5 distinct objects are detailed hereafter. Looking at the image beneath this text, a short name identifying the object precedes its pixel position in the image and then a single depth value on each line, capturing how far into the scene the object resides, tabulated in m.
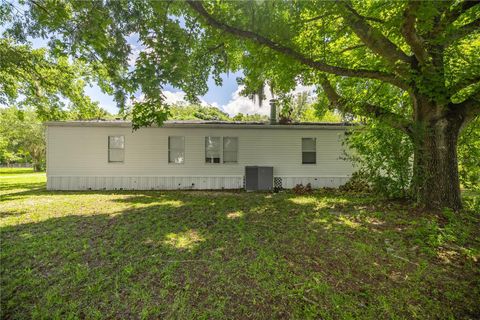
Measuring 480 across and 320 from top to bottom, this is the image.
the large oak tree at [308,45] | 4.77
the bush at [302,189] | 9.42
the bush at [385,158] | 5.79
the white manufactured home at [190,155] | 9.95
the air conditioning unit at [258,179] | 10.07
